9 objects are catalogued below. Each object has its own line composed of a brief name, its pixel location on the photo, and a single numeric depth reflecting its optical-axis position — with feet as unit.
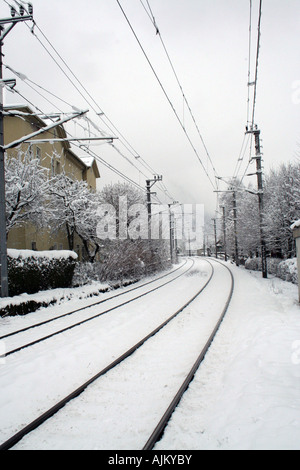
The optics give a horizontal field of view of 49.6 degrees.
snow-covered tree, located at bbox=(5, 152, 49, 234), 54.54
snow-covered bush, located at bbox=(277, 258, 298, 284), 58.15
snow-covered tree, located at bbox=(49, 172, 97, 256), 78.64
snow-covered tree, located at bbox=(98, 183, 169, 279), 68.74
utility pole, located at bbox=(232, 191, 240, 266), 119.85
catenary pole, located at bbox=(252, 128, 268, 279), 71.26
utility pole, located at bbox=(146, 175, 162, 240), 93.47
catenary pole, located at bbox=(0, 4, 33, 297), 33.58
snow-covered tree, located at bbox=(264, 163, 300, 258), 72.79
